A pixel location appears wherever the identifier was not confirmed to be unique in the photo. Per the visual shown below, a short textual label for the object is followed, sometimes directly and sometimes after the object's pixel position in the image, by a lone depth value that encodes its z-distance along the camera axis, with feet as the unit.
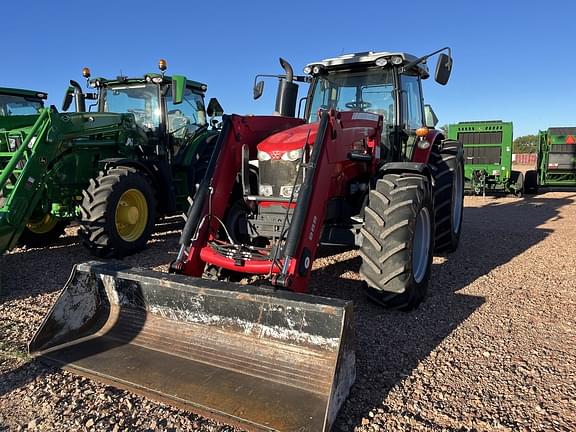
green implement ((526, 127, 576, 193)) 53.31
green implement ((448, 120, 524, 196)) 50.31
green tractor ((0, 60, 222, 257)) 18.15
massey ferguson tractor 8.57
